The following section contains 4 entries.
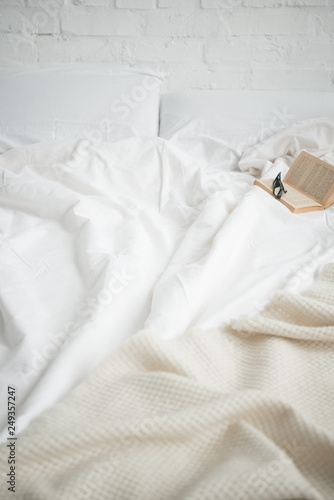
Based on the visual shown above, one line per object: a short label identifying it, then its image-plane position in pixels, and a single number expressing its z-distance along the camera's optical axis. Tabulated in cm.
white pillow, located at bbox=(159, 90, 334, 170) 167
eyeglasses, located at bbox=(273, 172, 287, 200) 132
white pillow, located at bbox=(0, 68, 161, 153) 161
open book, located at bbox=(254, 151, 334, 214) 131
